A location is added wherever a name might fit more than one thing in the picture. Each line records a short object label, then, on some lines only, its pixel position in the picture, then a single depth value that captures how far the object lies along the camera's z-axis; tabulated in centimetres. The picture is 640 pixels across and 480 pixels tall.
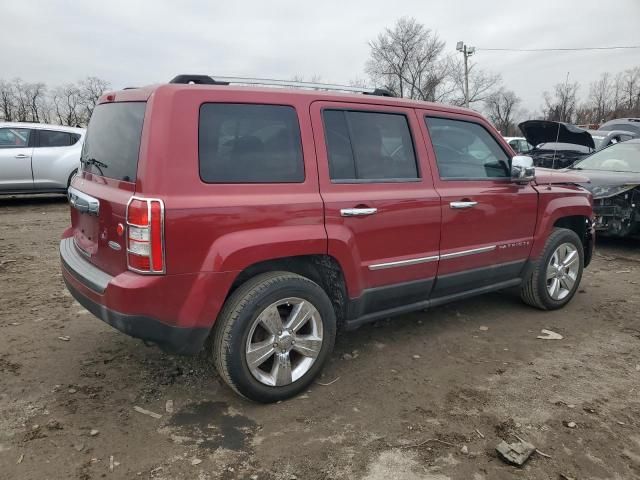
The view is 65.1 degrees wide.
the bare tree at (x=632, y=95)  6033
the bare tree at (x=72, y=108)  4819
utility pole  3906
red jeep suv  261
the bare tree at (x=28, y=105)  4769
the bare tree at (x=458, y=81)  4797
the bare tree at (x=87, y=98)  4803
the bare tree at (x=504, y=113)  6166
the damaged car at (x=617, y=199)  657
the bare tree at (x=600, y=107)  5538
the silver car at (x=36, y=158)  977
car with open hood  1142
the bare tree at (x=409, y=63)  4769
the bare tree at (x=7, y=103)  4750
